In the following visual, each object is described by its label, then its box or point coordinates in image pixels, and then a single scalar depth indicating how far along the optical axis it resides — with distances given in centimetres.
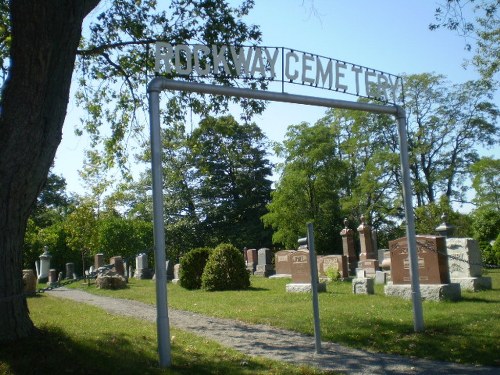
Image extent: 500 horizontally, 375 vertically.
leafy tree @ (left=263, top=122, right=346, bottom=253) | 3544
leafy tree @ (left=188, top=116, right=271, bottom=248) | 4459
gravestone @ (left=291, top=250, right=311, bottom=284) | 1720
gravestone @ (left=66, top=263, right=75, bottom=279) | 3055
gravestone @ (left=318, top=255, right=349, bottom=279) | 2062
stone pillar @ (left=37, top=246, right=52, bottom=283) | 2986
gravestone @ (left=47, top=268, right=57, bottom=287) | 2827
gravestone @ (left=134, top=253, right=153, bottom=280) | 2794
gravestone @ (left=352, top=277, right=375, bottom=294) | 1490
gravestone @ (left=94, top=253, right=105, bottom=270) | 2814
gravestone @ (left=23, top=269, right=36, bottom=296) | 1742
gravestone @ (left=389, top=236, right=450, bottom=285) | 1283
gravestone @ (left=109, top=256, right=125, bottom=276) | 2513
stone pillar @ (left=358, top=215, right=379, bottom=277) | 2553
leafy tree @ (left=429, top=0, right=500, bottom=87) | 1739
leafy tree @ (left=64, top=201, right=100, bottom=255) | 2780
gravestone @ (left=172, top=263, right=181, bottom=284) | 2391
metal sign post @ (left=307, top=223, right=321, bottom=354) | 745
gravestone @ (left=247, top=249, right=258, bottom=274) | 2945
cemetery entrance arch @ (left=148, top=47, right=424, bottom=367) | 678
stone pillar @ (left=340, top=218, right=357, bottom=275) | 2709
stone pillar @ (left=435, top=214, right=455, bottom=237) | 1855
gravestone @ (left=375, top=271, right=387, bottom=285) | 1850
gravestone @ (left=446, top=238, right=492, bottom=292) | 1475
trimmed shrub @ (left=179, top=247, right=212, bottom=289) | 2008
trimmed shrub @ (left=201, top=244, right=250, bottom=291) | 1861
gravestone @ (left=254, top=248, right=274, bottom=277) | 2636
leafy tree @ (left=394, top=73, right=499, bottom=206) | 3981
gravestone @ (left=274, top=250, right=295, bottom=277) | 2419
